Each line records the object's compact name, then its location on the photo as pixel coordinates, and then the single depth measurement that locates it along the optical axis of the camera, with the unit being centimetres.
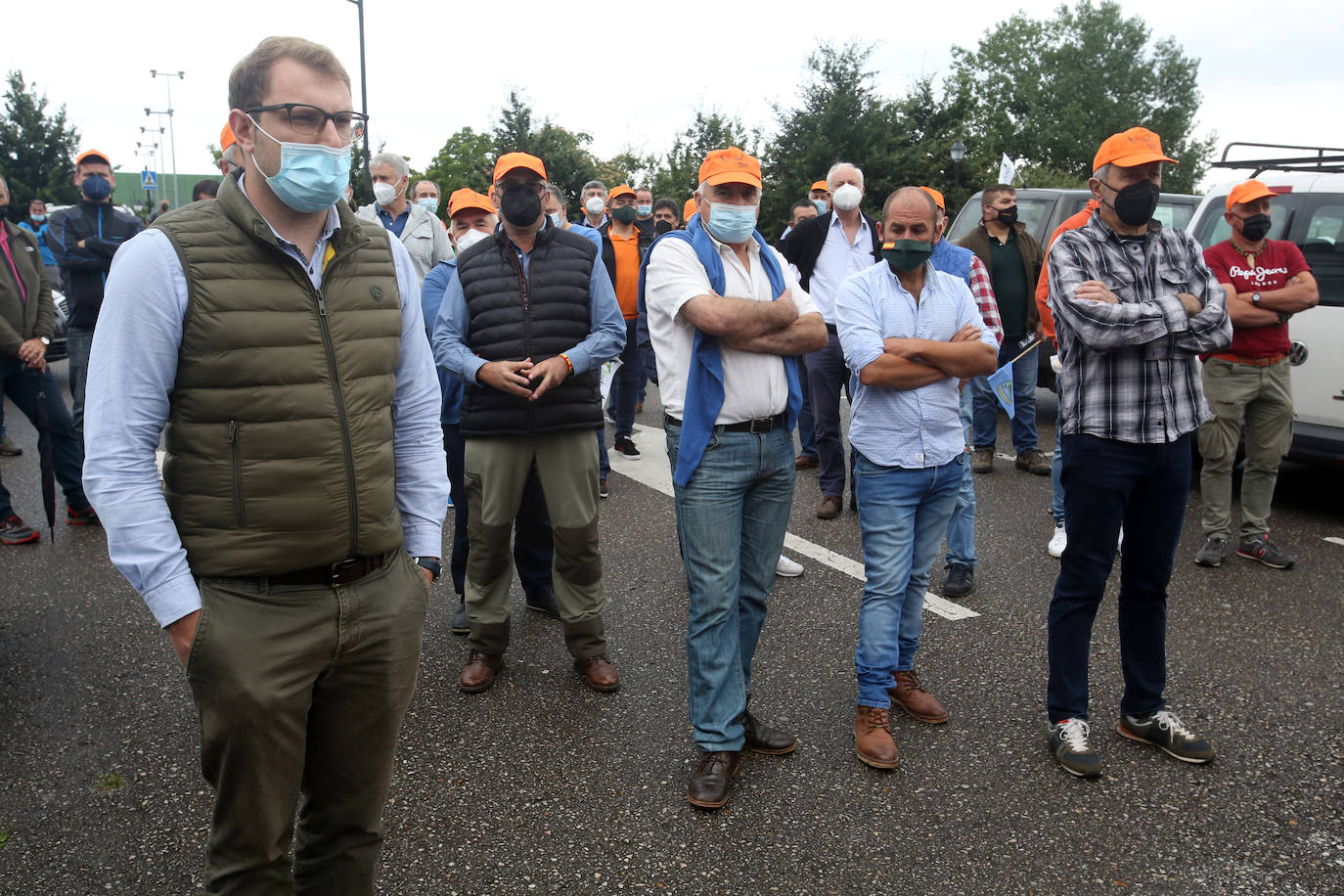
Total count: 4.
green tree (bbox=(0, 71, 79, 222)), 3397
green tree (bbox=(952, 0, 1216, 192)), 6581
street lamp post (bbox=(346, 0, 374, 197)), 2471
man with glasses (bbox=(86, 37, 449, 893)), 190
